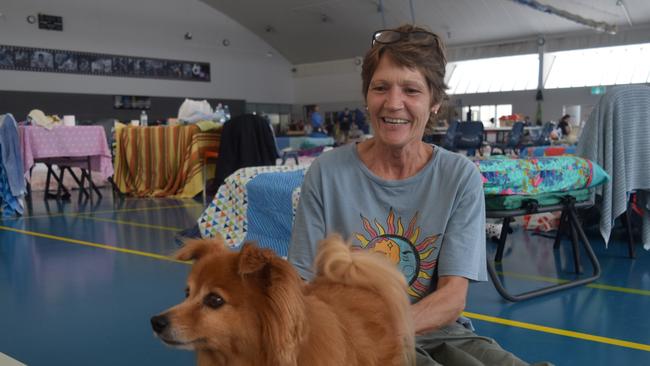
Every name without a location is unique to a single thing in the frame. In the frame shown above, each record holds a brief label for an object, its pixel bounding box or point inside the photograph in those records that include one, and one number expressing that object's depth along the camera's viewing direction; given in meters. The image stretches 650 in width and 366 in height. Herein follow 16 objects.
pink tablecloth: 6.86
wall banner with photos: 17.28
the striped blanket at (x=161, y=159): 8.12
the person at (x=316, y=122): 17.45
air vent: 17.80
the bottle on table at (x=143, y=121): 9.75
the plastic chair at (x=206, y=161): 8.01
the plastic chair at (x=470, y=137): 12.34
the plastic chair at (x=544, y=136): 12.53
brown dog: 1.08
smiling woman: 1.48
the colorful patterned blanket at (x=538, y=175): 2.96
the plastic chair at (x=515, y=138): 13.10
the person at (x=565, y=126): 11.46
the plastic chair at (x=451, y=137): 12.41
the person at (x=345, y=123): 17.89
